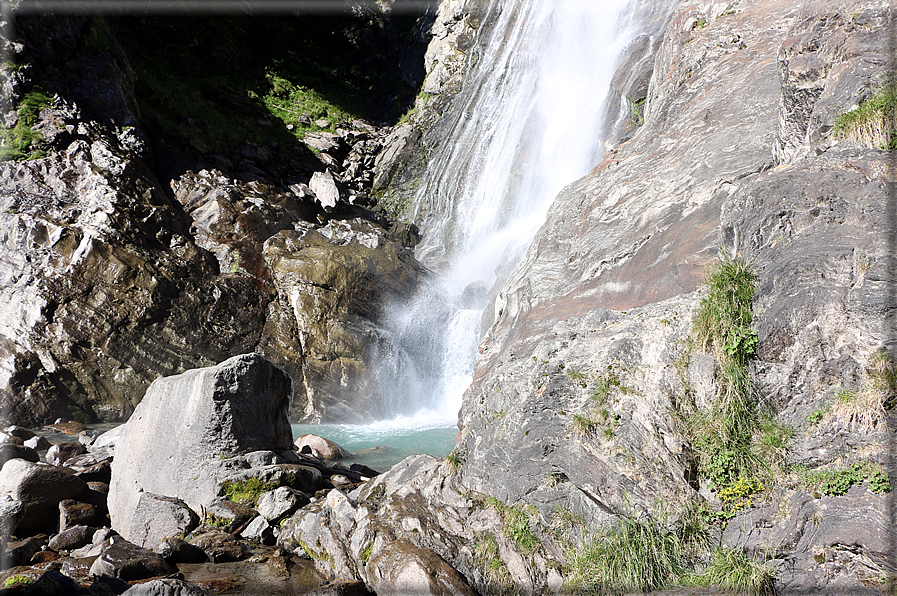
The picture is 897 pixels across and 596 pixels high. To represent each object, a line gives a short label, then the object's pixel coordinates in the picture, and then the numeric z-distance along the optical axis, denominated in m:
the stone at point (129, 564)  5.31
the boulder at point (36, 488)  7.02
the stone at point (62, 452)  9.99
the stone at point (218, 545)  6.06
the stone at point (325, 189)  23.88
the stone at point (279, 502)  6.77
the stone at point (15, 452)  9.45
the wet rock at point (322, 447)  11.51
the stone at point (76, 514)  7.19
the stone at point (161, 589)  4.50
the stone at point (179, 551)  5.88
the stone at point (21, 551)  6.19
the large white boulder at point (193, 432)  7.12
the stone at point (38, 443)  10.76
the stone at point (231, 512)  6.65
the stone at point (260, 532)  6.56
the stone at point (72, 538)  6.55
